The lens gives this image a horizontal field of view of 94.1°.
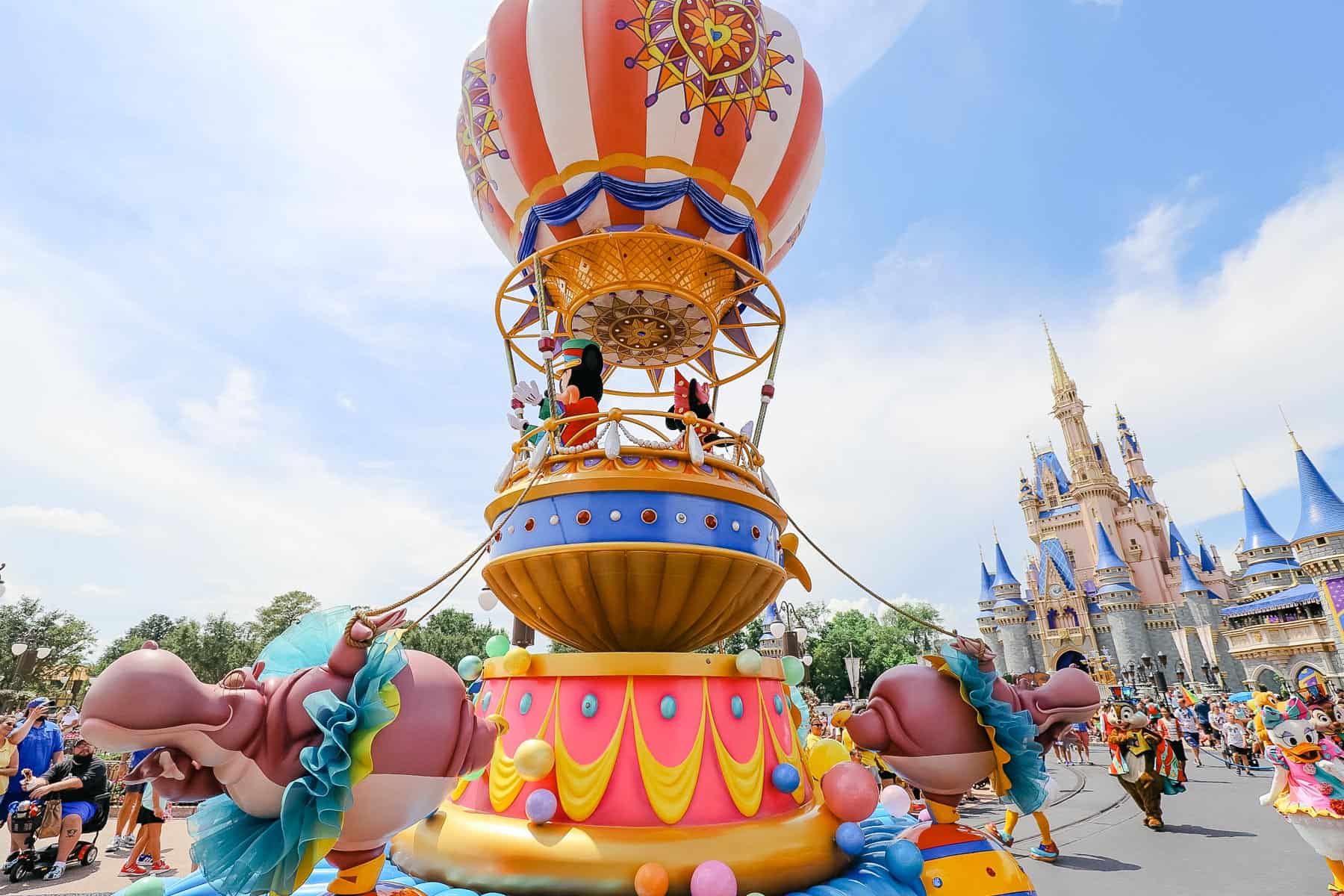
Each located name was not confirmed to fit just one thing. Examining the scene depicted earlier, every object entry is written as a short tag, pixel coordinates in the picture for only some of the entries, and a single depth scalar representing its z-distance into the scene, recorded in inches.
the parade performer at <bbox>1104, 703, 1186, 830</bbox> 388.5
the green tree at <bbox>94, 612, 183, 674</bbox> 1742.1
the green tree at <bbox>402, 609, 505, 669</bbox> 1755.7
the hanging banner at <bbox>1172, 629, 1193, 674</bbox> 1733.5
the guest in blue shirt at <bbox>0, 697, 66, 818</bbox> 326.0
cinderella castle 1232.8
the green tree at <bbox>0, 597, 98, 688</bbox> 1446.9
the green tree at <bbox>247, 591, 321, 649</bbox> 1620.3
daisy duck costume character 235.3
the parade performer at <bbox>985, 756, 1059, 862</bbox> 328.2
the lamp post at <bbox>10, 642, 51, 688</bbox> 1346.0
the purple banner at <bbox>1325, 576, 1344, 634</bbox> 1069.8
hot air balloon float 98.0
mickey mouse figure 208.4
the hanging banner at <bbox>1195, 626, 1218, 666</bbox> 1663.4
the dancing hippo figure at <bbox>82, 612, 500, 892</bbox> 85.2
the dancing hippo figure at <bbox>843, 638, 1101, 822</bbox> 153.3
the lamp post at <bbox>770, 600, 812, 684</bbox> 393.1
